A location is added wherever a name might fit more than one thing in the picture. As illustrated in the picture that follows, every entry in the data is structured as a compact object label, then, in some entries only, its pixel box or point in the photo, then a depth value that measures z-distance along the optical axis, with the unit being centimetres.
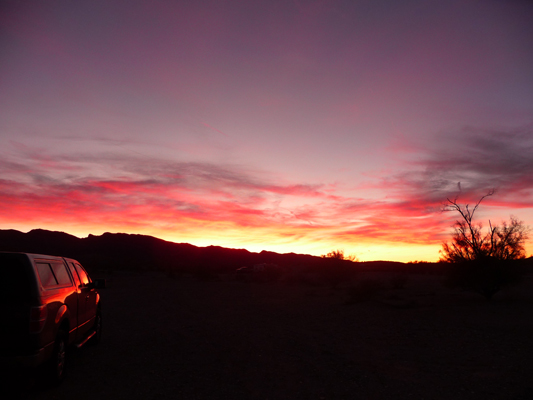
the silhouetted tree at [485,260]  1947
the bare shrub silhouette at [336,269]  3188
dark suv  584
